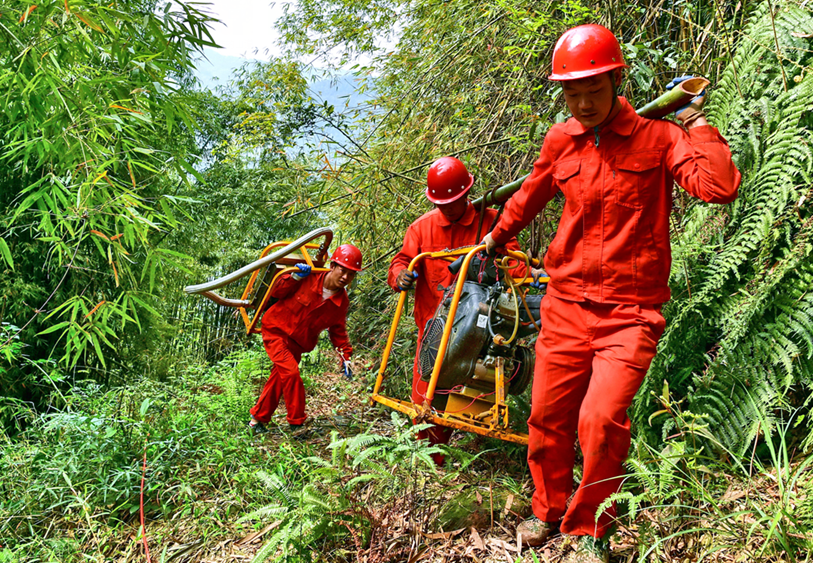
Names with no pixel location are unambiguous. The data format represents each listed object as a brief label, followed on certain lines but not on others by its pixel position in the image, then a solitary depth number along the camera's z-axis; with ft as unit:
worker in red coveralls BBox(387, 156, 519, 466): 13.16
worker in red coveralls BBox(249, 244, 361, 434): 16.10
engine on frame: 10.42
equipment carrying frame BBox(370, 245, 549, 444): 9.95
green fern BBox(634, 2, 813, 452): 8.90
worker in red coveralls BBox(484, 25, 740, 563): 7.50
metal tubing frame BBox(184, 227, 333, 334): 13.73
